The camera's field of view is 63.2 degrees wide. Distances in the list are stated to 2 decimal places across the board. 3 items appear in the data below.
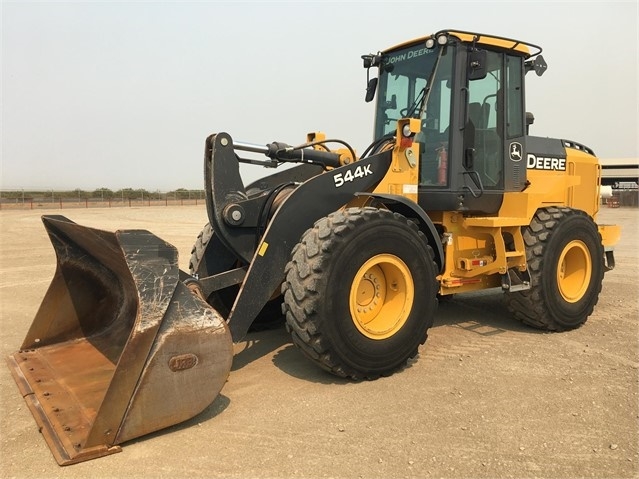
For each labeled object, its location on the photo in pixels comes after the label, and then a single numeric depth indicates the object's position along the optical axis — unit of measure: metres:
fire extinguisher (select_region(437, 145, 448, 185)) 5.07
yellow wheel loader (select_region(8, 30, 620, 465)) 3.10
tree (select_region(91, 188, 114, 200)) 52.57
